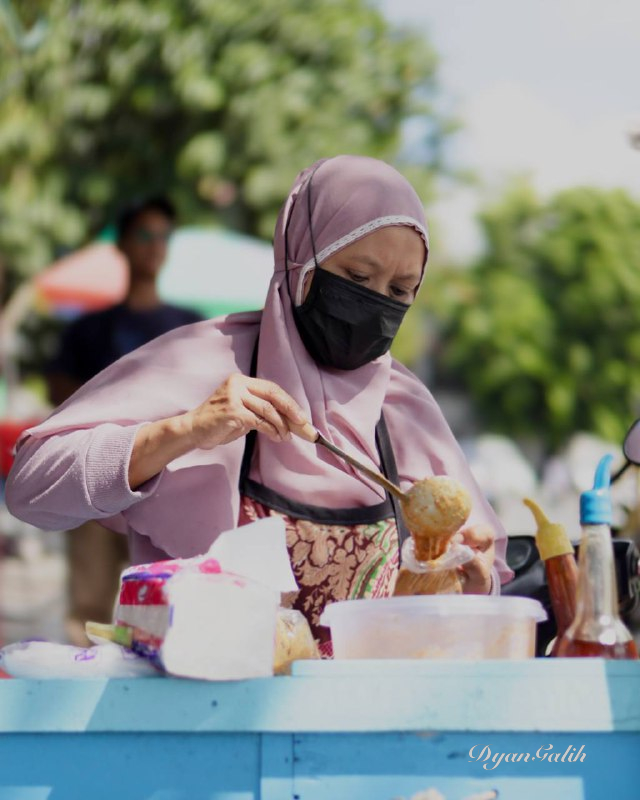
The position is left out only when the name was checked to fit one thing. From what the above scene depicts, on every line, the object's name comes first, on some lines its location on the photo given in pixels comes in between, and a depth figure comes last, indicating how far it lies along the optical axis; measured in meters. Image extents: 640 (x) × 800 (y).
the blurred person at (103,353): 4.59
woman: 1.78
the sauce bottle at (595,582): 1.54
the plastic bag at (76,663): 1.45
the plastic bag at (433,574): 1.75
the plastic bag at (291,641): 1.57
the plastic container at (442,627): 1.52
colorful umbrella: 6.60
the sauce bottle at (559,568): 1.79
